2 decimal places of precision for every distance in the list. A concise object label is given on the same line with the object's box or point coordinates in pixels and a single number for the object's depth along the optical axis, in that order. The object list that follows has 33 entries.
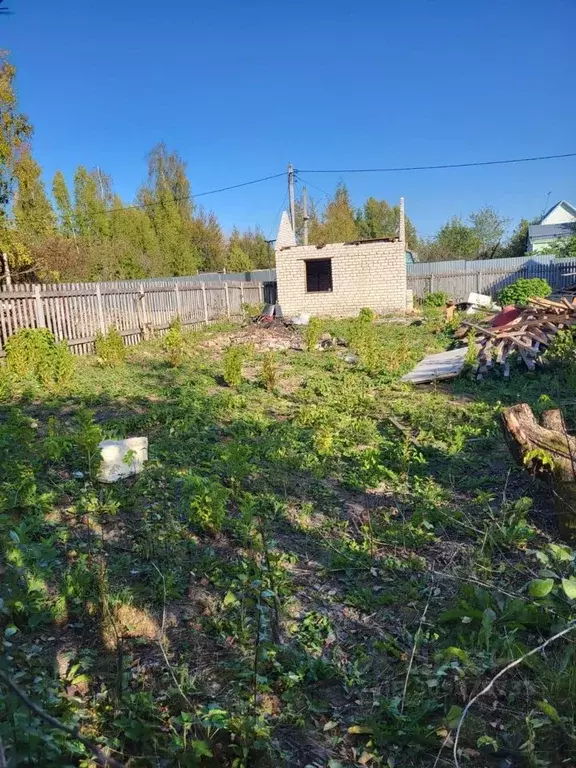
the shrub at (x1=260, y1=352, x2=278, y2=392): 7.86
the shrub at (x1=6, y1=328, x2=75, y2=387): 8.05
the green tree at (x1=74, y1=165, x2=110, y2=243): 40.41
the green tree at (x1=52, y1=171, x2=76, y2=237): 40.03
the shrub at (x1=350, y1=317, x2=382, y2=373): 8.87
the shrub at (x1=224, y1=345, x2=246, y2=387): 8.05
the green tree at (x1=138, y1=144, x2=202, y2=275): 41.75
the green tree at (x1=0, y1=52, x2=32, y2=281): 12.62
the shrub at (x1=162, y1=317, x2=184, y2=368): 9.92
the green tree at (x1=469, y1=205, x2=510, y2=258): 45.19
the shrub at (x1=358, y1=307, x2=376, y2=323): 14.16
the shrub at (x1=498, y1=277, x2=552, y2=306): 16.73
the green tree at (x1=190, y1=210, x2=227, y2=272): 45.47
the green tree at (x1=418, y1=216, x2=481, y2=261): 43.88
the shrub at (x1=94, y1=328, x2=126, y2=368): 9.75
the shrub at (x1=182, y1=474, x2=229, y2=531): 3.43
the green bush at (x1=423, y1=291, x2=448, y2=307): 21.45
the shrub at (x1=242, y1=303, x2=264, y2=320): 21.61
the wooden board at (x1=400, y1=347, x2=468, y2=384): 8.20
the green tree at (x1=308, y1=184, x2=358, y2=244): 45.62
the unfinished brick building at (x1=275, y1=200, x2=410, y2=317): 19.25
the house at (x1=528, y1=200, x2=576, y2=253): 33.97
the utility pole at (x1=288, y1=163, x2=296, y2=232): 26.86
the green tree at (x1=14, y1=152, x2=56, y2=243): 14.66
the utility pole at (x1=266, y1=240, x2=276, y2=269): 45.81
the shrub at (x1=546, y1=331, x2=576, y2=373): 7.73
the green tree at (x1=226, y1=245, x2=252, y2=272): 40.16
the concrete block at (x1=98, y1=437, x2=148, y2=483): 4.28
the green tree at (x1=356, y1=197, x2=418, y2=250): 54.16
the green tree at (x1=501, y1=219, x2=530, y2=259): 41.12
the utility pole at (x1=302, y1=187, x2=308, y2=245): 28.50
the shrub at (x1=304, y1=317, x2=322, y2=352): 11.98
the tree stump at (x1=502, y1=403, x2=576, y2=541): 3.17
